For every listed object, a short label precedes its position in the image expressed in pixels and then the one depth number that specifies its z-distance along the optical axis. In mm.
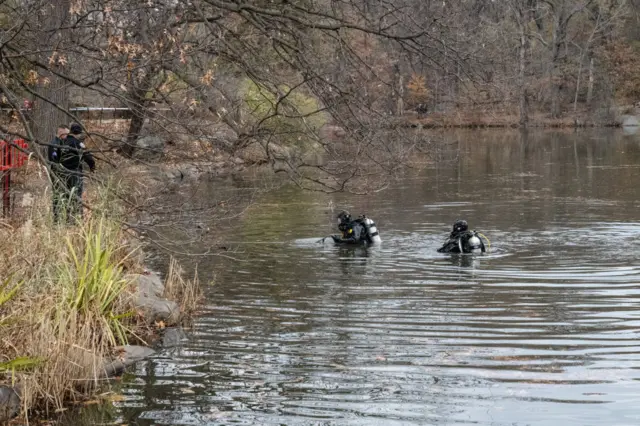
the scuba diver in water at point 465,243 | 17094
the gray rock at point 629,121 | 69188
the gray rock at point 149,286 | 11767
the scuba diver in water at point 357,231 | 18172
